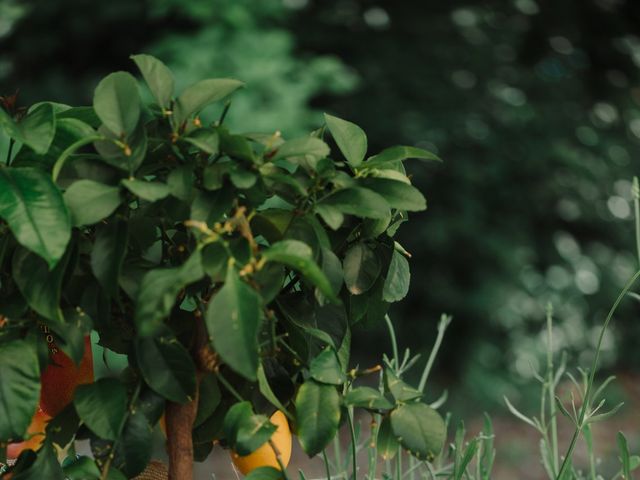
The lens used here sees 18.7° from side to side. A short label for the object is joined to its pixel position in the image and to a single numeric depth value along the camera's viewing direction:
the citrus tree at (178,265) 1.63
